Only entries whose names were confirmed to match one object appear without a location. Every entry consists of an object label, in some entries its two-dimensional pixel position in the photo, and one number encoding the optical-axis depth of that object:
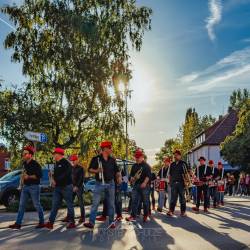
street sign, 7.80
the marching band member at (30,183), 6.27
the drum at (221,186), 11.19
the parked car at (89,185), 18.33
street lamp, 15.54
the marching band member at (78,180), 7.55
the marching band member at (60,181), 6.20
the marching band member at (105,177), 6.13
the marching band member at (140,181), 7.23
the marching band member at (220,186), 10.77
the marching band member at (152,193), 10.23
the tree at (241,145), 24.90
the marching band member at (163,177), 9.74
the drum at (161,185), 9.68
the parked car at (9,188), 11.63
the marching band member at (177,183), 8.15
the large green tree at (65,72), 14.76
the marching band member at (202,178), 9.35
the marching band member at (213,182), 9.91
